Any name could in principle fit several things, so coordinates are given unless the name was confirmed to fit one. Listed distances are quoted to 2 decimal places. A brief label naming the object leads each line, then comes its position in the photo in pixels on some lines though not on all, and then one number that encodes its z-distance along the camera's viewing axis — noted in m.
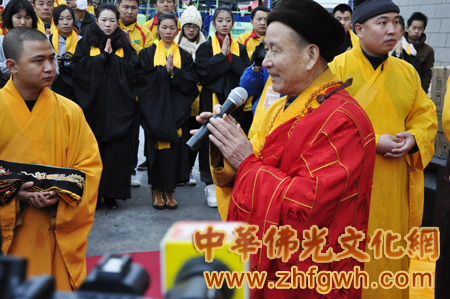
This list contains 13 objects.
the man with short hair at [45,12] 5.52
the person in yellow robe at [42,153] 2.38
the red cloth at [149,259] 3.52
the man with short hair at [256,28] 5.86
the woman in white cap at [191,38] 5.31
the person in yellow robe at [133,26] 5.45
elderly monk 1.66
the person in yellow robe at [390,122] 2.60
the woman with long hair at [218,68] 4.93
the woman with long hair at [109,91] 4.45
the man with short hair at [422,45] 6.15
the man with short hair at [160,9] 6.57
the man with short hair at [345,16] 5.32
